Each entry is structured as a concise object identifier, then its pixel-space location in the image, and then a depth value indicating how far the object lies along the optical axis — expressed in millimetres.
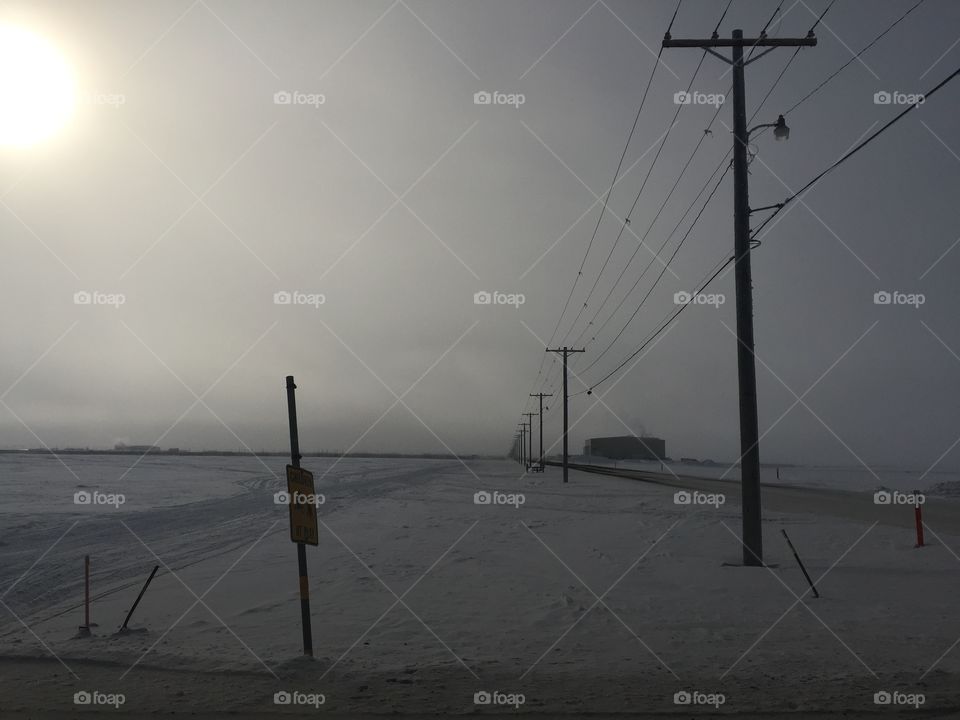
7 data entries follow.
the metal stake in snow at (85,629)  9320
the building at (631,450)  189750
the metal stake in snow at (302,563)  8055
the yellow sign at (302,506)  8094
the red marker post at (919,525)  14894
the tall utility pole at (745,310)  13992
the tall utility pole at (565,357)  48562
